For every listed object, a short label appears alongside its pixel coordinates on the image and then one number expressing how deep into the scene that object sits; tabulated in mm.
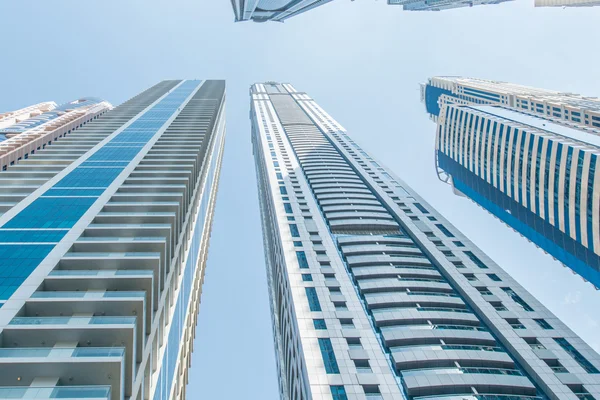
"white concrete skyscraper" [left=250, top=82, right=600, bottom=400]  40875
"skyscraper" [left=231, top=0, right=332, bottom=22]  122688
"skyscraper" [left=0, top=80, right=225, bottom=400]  26312
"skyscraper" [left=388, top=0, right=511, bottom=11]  167750
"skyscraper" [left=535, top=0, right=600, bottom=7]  121331
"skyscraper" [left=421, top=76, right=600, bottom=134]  101800
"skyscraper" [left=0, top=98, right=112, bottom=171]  91938
